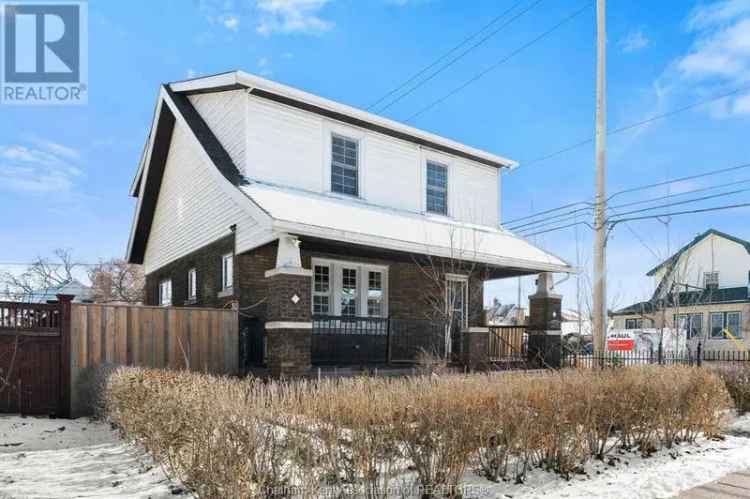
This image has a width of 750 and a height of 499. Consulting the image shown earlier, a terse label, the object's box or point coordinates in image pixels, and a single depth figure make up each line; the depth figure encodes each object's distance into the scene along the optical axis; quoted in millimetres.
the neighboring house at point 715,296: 29562
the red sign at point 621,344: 24931
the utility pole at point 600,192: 12438
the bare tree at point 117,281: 34812
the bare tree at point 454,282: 12977
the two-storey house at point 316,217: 10664
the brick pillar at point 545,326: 14336
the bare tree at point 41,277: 27750
